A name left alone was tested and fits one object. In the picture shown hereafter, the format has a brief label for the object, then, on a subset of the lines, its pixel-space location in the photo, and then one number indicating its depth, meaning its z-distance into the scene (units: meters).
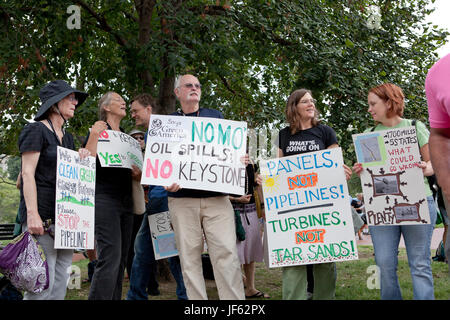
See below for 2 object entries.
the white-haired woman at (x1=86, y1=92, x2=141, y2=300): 4.19
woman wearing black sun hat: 3.48
